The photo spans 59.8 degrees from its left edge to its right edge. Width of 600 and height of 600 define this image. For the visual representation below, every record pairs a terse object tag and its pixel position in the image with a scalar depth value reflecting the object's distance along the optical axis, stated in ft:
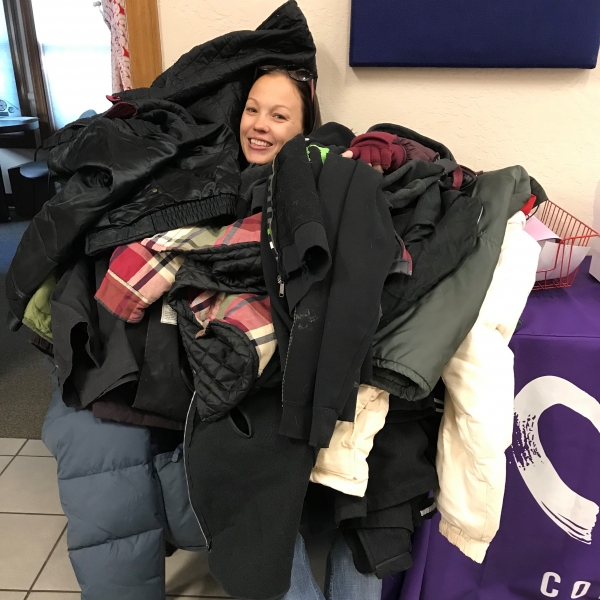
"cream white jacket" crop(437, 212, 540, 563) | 2.53
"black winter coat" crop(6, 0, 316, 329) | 2.79
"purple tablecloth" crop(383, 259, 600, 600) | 3.14
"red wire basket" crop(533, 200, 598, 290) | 3.56
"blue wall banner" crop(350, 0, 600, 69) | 3.69
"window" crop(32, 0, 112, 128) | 12.64
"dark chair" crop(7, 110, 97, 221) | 11.91
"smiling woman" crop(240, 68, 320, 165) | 3.64
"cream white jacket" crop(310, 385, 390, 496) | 2.57
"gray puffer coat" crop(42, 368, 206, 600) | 2.91
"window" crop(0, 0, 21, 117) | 13.29
